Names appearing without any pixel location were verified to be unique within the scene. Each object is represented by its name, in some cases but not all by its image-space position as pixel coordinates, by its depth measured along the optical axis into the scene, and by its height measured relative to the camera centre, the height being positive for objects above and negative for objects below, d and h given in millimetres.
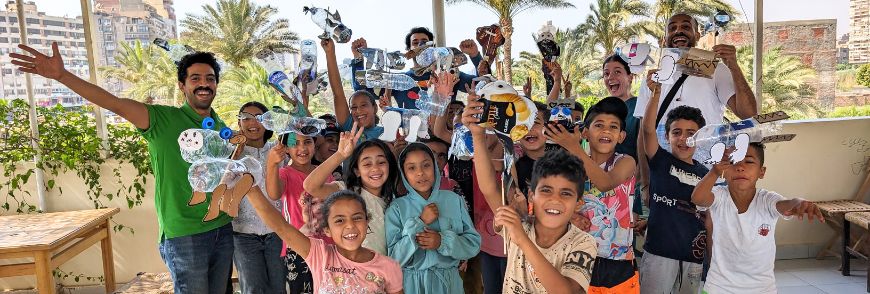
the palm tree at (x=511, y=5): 6994 +1283
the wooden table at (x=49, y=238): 2836 -508
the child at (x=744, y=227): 1847 -404
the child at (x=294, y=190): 2053 -236
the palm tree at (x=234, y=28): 8117 +1475
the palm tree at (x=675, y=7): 6646 +1176
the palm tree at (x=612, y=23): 10055 +1432
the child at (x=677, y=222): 2115 -432
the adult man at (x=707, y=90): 2461 +46
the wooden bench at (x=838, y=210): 3627 -710
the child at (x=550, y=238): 1522 -346
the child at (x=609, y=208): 1908 -334
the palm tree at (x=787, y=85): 8820 +172
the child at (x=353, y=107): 2480 +54
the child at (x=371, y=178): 1942 -197
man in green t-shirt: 2158 -179
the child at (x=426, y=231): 1890 -374
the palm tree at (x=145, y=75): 7934 +882
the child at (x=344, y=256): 1711 -395
